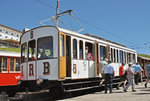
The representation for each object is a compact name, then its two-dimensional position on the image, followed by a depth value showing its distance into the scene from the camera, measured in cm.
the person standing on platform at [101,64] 1180
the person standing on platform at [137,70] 1399
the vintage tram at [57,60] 885
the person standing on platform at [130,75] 1006
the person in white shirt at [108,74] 1000
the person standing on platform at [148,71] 1152
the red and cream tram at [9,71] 1287
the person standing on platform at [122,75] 1195
